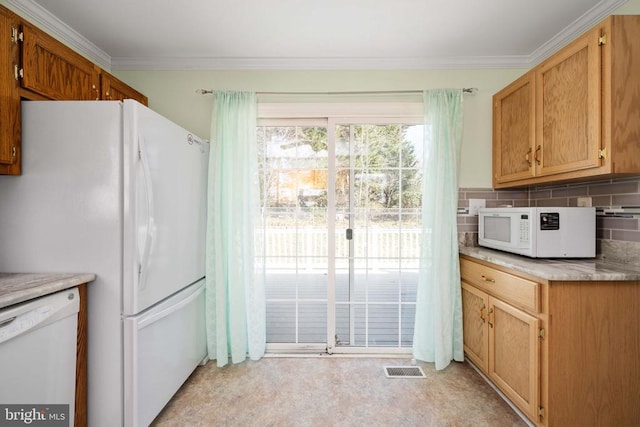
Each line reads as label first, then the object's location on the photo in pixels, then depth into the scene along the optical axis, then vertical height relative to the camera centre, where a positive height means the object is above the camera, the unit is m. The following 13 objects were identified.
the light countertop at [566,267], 1.48 -0.31
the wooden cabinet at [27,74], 1.43 +0.80
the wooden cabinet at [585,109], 1.51 +0.63
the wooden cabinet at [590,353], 1.50 -0.73
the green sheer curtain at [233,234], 2.33 -0.17
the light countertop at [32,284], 1.18 -0.33
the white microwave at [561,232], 1.85 -0.12
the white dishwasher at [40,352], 1.17 -0.62
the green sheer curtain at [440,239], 2.32 -0.21
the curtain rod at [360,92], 2.46 +1.05
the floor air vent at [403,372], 2.21 -1.25
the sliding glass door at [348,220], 2.53 -0.06
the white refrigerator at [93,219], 1.51 -0.03
